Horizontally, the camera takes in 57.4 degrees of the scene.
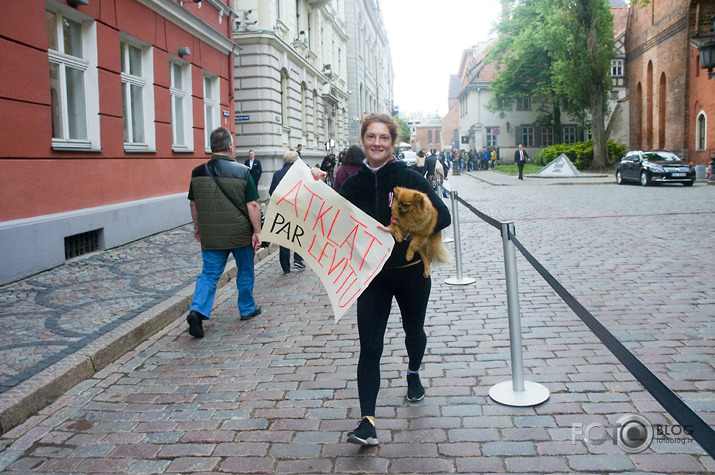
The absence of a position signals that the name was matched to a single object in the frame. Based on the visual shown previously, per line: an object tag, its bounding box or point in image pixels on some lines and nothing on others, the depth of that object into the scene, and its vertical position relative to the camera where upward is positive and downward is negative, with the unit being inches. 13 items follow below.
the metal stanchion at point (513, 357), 168.7 -46.4
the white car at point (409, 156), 2062.1 +87.0
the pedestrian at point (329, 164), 922.1 +29.0
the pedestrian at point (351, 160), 317.7 +11.3
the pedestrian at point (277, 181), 375.6 +0.0
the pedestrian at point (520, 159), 1378.0 +44.4
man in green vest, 253.0 -8.3
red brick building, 1374.1 +229.7
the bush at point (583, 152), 1675.7 +71.1
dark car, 1008.9 +13.9
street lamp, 866.8 +163.6
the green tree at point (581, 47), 1508.4 +311.3
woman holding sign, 144.7 -17.0
